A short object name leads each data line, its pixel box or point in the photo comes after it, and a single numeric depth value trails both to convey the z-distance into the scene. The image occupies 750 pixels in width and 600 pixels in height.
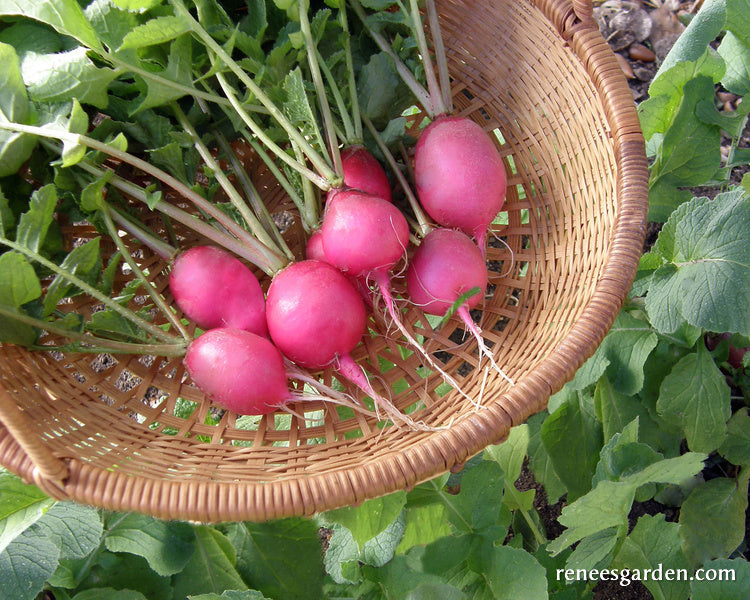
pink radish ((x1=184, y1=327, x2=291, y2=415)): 0.33
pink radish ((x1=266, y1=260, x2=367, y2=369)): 0.33
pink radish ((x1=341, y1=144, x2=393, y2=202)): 0.35
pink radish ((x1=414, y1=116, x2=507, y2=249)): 0.35
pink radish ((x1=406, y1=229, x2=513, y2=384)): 0.34
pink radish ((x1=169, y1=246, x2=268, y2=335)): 0.34
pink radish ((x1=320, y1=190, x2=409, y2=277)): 0.33
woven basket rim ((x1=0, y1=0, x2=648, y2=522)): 0.29
